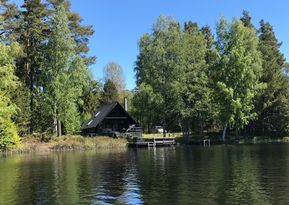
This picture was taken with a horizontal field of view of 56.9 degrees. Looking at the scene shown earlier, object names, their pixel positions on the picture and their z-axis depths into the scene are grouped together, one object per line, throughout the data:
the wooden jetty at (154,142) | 38.19
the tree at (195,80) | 41.51
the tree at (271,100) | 43.37
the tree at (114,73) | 67.37
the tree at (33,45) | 39.92
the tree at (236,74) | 39.96
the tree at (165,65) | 41.25
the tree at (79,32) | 45.48
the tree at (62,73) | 37.94
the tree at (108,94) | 55.69
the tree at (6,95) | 27.85
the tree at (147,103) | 41.29
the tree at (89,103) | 50.09
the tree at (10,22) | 37.28
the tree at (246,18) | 50.17
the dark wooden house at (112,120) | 43.63
